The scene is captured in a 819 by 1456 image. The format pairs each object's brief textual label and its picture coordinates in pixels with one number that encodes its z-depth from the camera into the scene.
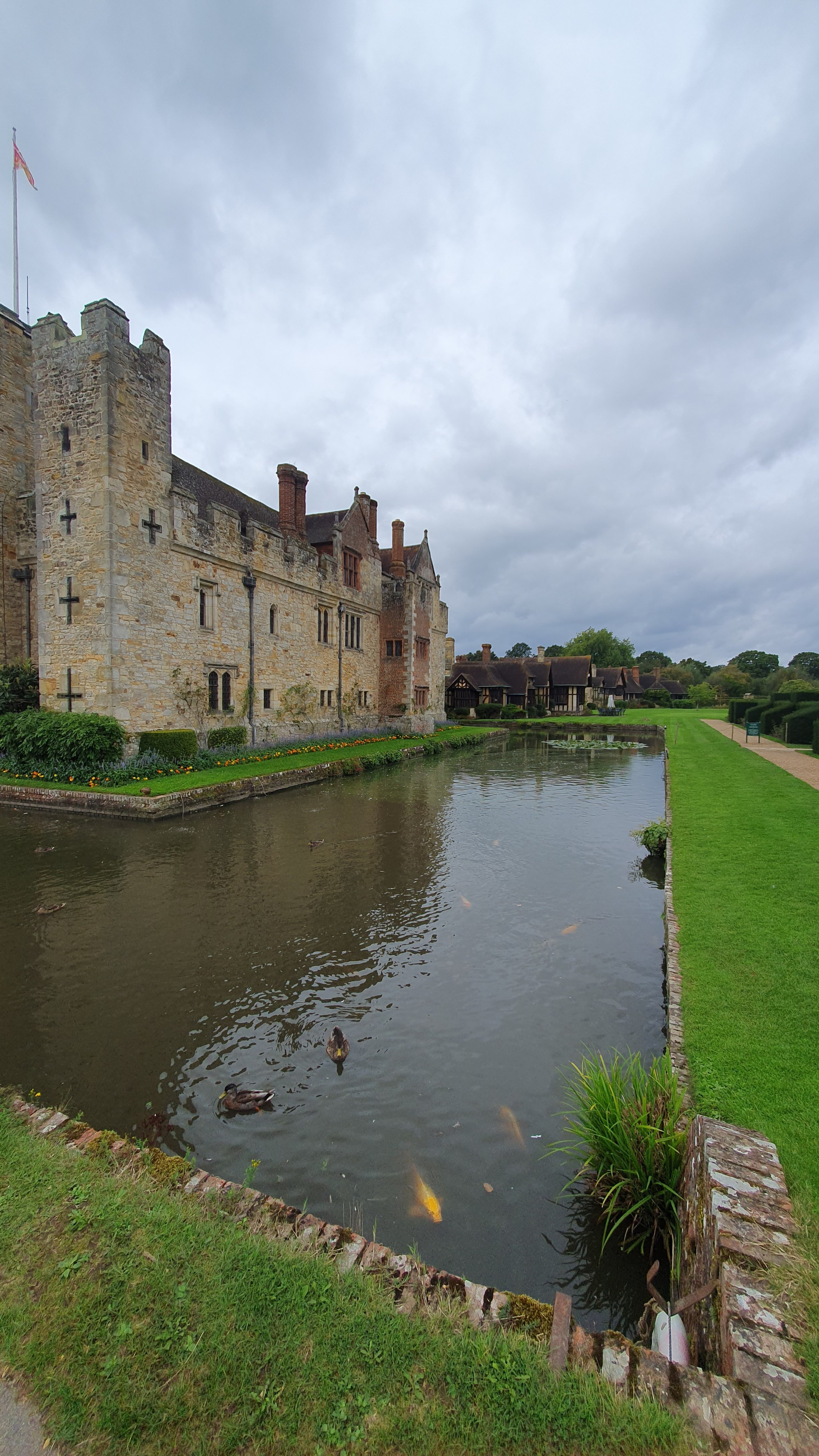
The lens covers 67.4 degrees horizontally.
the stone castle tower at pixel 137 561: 17.44
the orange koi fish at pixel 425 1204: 3.84
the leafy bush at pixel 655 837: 11.74
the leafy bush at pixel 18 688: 19.05
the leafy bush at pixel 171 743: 18.17
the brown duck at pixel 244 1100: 4.77
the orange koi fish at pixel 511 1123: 4.50
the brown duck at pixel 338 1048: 5.41
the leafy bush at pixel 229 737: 21.61
